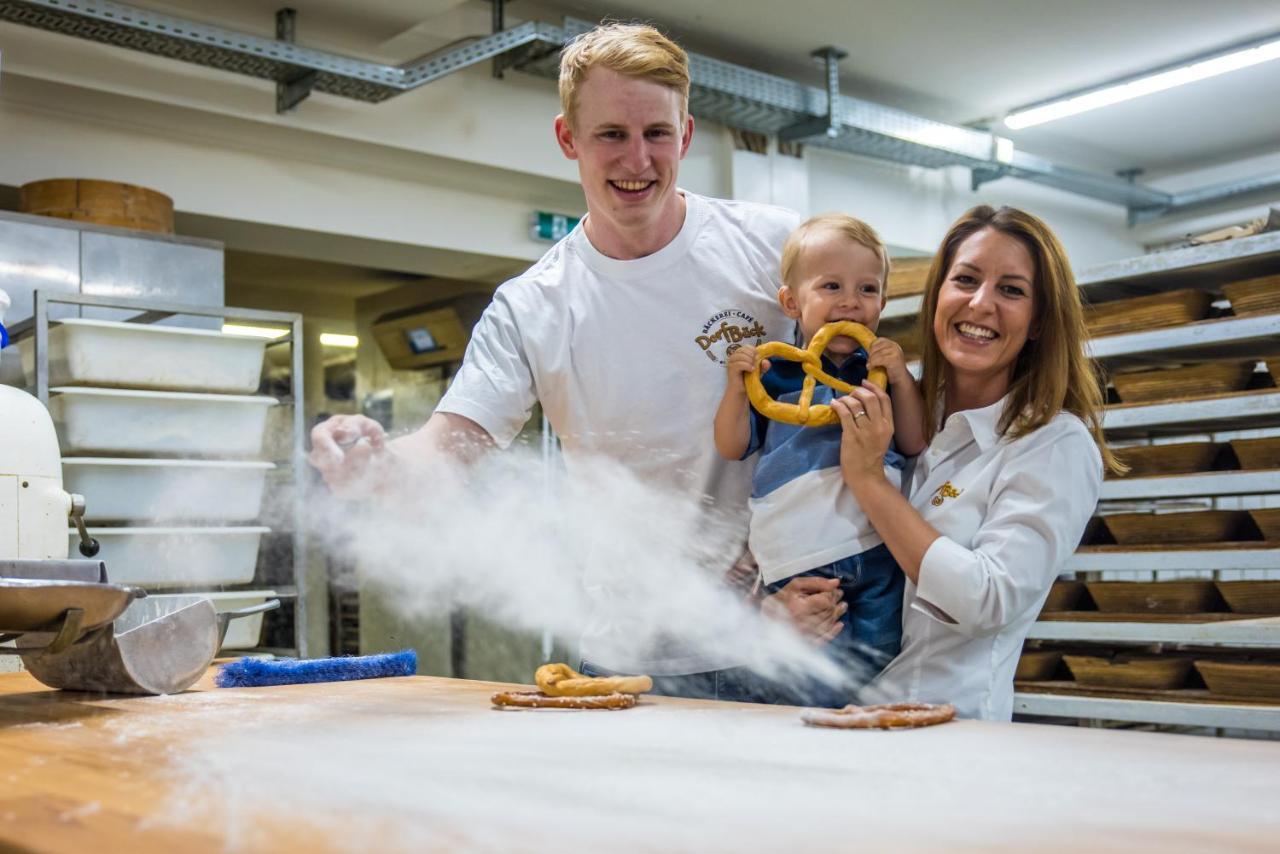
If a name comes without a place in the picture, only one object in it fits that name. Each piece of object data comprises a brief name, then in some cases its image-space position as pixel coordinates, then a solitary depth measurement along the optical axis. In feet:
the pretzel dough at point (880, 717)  5.07
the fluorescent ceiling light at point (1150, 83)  24.93
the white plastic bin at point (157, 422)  14.70
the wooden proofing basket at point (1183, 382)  12.77
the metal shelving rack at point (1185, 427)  11.95
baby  7.08
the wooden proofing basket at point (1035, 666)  13.73
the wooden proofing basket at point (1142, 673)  12.72
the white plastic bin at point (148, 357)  14.57
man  7.57
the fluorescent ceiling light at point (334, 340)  35.96
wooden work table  3.13
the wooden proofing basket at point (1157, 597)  12.72
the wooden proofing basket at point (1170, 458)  12.98
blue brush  7.63
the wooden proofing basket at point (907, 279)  14.57
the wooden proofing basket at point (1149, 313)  12.88
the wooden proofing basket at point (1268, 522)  12.09
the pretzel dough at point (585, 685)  6.04
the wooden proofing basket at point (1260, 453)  12.28
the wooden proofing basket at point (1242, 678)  11.71
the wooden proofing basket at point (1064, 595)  13.78
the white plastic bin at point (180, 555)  15.03
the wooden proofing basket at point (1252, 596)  12.06
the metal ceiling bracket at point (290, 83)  18.74
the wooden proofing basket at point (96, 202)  17.22
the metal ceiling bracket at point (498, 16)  20.74
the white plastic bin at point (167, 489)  14.74
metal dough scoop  6.84
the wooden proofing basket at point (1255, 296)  12.18
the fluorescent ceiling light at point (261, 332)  16.15
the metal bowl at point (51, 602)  5.62
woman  6.23
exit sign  24.12
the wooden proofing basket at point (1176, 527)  12.70
